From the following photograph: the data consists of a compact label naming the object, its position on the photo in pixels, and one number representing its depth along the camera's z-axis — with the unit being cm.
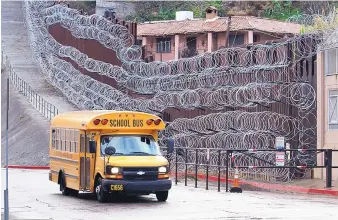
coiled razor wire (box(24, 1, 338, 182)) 3183
